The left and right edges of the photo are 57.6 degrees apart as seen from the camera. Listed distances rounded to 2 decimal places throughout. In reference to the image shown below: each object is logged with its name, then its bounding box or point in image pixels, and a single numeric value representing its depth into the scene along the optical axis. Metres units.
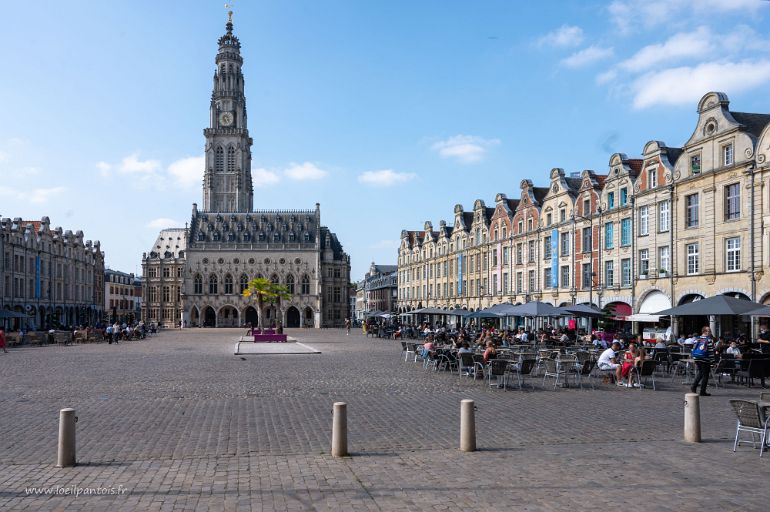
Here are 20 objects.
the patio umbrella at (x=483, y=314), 38.19
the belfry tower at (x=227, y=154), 119.00
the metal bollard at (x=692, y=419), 11.06
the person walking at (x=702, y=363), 16.37
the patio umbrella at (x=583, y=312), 32.11
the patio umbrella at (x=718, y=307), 21.89
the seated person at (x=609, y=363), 19.61
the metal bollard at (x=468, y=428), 10.47
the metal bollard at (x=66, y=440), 9.44
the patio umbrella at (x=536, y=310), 30.35
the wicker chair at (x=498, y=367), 18.17
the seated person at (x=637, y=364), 18.97
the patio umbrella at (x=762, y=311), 22.64
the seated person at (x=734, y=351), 21.43
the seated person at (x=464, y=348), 21.48
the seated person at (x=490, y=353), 20.25
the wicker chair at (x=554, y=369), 19.17
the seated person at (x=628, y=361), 19.16
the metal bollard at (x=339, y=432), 10.09
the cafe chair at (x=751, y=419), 9.96
